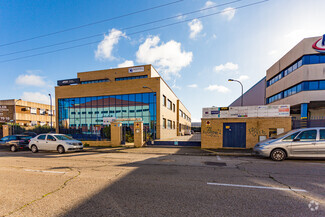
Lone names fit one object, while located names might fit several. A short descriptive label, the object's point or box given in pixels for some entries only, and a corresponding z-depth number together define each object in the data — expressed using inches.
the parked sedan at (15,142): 473.0
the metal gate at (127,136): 553.9
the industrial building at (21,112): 1387.8
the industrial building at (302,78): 721.0
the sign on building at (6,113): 1396.2
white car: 404.2
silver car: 269.4
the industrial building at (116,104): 895.7
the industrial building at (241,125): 414.9
